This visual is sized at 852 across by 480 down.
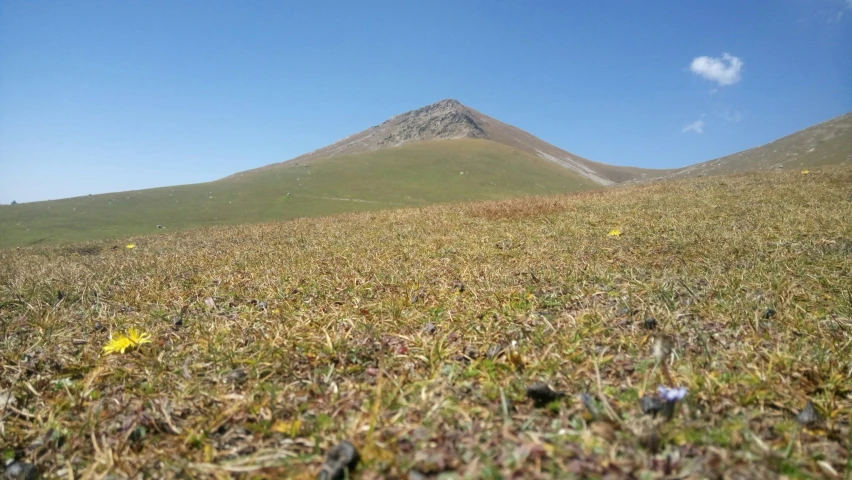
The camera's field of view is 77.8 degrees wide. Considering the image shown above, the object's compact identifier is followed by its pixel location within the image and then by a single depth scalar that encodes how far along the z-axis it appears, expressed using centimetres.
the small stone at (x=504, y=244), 409
